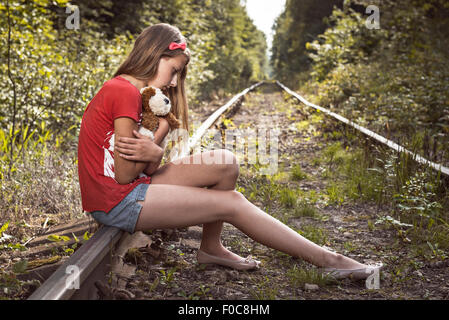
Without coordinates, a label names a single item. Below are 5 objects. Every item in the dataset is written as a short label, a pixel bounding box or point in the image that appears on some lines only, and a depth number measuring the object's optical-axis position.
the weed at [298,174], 5.03
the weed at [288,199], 4.09
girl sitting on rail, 2.27
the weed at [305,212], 3.84
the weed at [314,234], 3.21
